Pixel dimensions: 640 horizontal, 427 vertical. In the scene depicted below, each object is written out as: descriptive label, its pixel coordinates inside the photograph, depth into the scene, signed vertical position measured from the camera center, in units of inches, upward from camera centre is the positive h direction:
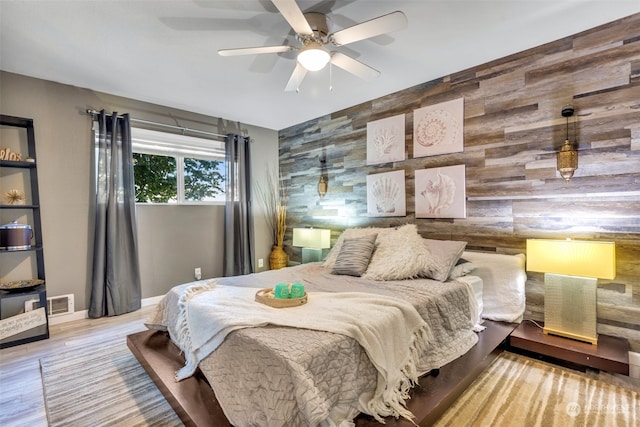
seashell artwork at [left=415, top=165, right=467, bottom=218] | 118.3 +3.5
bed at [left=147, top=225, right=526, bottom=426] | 51.7 -27.3
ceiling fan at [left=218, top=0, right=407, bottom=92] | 67.6 +42.0
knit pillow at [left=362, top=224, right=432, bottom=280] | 102.0 -19.2
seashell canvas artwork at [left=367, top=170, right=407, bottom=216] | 136.6 +3.8
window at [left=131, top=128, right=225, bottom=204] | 149.3 +21.3
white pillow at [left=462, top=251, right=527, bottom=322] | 100.7 -28.9
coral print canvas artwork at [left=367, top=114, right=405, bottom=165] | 136.5 +29.1
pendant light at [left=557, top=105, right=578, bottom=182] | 92.1 +12.1
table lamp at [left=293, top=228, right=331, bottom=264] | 160.6 -19.8
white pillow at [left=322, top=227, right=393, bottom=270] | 125.0 -14.1
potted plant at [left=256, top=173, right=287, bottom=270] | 191.0 -2.2
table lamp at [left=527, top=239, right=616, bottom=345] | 80.9 -24.0
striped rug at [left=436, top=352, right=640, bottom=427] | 66.4 -49.0
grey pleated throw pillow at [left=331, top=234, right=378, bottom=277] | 111.3 -20.0
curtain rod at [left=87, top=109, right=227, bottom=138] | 130.5 +41.5
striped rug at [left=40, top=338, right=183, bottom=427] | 68.8 -47.1
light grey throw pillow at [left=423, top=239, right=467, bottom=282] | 98.8 -19.3
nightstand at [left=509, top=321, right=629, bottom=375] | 78.0 -42.4
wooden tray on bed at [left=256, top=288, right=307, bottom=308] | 72.8 -23.4
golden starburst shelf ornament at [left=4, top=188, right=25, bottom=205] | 110.9 +5.7
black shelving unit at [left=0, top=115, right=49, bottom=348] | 106.8 -19.9
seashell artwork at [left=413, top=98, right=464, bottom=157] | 118.9 +29.7
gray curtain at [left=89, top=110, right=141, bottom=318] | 129.8 -6.6
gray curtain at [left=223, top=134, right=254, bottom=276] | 169.0 -1.9
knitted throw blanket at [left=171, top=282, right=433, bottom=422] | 60.2 -26.0
